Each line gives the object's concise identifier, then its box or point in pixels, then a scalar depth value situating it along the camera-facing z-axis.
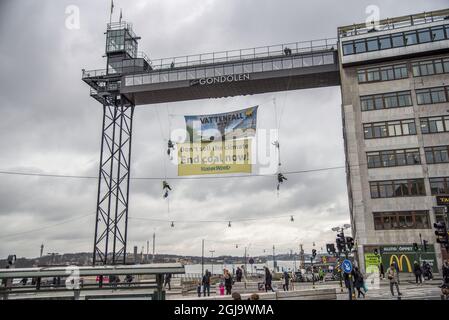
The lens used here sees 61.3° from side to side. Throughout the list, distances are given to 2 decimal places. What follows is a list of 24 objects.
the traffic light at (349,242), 26.33
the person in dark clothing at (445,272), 22.68
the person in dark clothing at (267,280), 27.40
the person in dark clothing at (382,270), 37.67
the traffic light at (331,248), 32.53
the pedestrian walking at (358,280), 24.12
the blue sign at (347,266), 19.89
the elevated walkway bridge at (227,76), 41.47
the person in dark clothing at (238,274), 33.97
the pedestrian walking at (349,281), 20.65
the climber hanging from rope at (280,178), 32.25
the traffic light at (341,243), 27.69
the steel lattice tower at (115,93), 42.19
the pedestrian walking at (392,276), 22.44
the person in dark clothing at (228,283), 25.44
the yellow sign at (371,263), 37.66
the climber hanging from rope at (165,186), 34.91
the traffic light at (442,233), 20.36
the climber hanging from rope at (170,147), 27.77
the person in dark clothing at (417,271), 31.34
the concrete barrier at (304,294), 18.38
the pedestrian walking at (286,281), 30.88
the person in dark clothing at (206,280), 26.86
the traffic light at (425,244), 36.44
